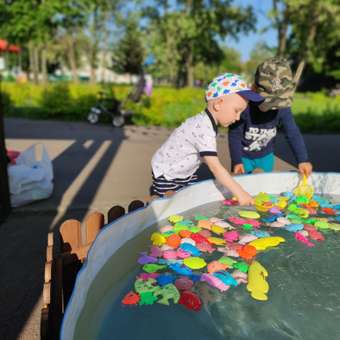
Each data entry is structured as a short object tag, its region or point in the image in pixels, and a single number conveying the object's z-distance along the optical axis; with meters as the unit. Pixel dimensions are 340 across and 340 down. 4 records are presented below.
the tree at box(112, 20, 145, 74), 46.61
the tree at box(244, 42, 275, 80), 88.31
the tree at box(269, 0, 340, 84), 22.70
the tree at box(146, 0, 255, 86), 26.88
